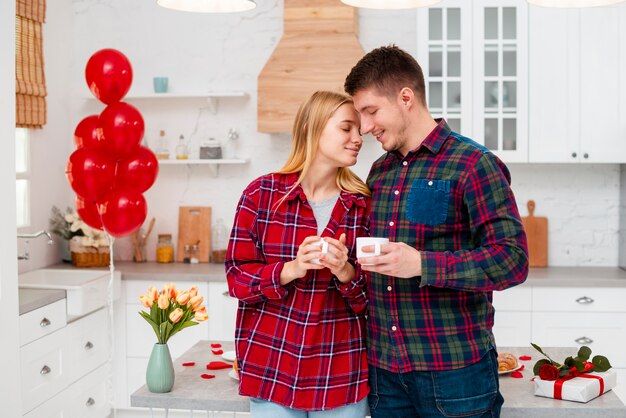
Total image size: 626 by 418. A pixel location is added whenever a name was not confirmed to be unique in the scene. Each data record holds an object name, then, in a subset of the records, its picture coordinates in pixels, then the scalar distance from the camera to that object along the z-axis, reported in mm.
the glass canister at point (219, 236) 4906
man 2002
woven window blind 4344
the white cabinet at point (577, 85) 4238
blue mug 4789
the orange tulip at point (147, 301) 2480
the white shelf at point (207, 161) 4734
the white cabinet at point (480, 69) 4301
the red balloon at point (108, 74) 3520
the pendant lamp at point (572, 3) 2256
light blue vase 2352
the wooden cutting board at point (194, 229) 4902
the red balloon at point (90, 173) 3533
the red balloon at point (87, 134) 3637
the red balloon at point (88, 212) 3670
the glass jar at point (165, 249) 4879
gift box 2258
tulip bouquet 2459
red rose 2307
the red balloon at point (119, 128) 3570
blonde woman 2158
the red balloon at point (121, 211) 3596
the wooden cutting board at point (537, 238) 4660
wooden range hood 4445
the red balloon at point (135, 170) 3678
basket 4629
